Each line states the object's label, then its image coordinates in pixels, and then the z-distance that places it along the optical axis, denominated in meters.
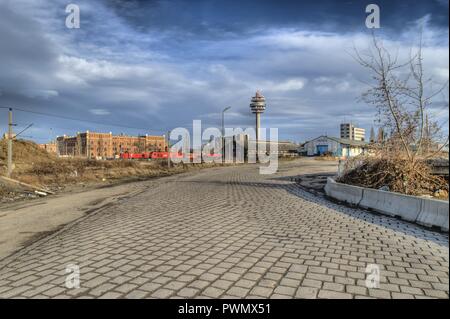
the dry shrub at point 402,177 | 10.94
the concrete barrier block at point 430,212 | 7.05
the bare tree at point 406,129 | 10.90
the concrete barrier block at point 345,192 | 11.79
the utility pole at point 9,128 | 24.97
